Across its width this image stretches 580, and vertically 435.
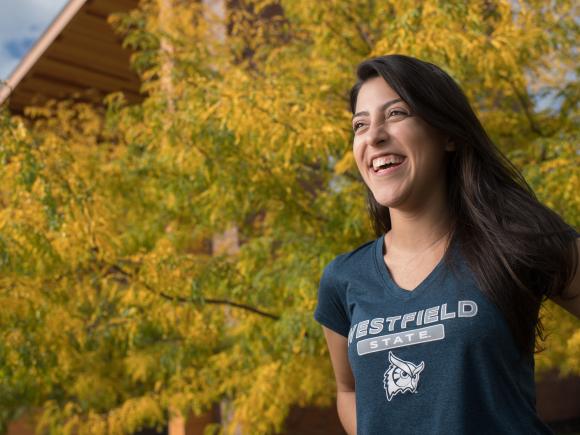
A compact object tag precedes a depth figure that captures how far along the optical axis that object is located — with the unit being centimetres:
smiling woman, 143
